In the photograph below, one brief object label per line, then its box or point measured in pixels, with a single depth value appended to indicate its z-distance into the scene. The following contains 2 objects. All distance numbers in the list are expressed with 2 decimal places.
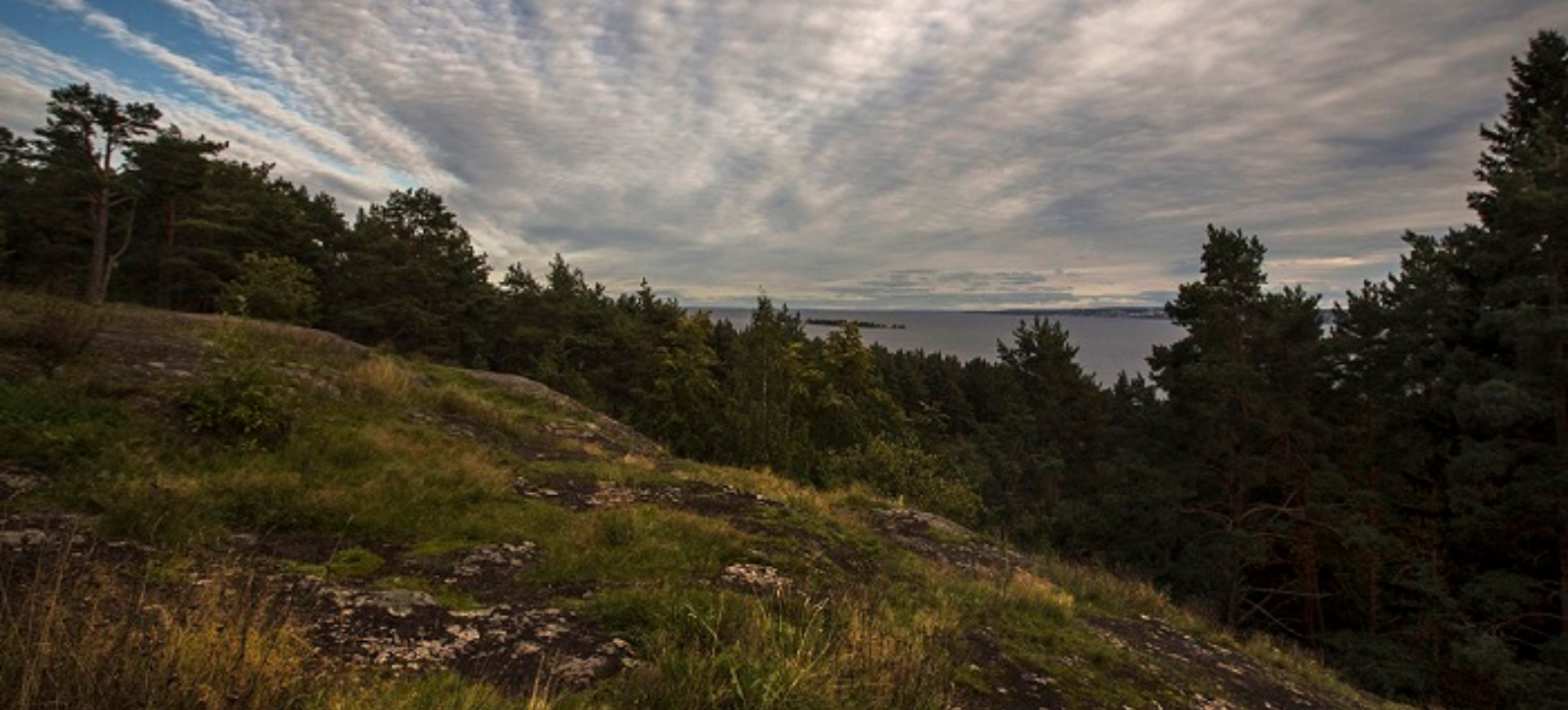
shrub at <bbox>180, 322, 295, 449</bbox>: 8.16
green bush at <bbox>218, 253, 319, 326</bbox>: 27.52
